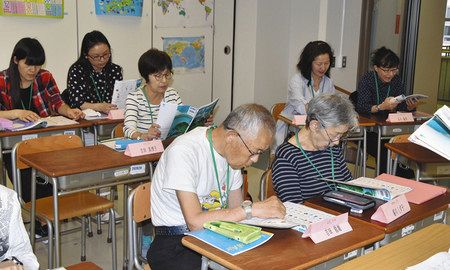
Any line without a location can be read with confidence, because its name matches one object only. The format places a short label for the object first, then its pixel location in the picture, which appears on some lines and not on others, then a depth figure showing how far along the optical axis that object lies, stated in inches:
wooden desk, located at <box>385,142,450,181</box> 130.3
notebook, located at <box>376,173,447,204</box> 97.6
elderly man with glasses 79.5
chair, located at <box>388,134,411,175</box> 140.4
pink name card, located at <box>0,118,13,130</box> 136.2
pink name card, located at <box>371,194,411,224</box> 85.5
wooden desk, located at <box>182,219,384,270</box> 67.6
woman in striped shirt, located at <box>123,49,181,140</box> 139.9
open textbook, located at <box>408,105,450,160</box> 57.2
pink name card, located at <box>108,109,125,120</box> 160.4
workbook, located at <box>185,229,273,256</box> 70.2
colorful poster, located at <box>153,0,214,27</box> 223.5
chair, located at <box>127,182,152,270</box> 91.1
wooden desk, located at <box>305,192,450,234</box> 84.8
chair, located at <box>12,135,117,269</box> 115.6
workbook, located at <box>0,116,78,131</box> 136.6
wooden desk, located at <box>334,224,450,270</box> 68.9
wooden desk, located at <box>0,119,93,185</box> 134.9
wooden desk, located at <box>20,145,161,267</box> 107.4
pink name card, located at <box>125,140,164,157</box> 121.4
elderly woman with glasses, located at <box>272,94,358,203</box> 96.7
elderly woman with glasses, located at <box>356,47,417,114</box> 181.8
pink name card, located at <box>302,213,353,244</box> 75.7
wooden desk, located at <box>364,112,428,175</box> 171.8
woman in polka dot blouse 166.4
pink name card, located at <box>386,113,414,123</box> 173.0
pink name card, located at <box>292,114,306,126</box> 170.1
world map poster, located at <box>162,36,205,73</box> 230.2
